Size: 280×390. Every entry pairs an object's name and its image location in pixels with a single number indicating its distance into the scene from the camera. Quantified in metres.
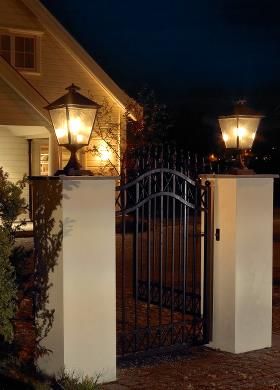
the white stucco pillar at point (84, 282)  6.26
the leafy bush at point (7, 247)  5.84
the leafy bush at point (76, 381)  5.77
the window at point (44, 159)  20.77
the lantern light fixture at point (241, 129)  7.92
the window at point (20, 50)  20.64
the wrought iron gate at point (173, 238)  7.29
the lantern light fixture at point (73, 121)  6.63
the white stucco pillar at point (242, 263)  7.55
